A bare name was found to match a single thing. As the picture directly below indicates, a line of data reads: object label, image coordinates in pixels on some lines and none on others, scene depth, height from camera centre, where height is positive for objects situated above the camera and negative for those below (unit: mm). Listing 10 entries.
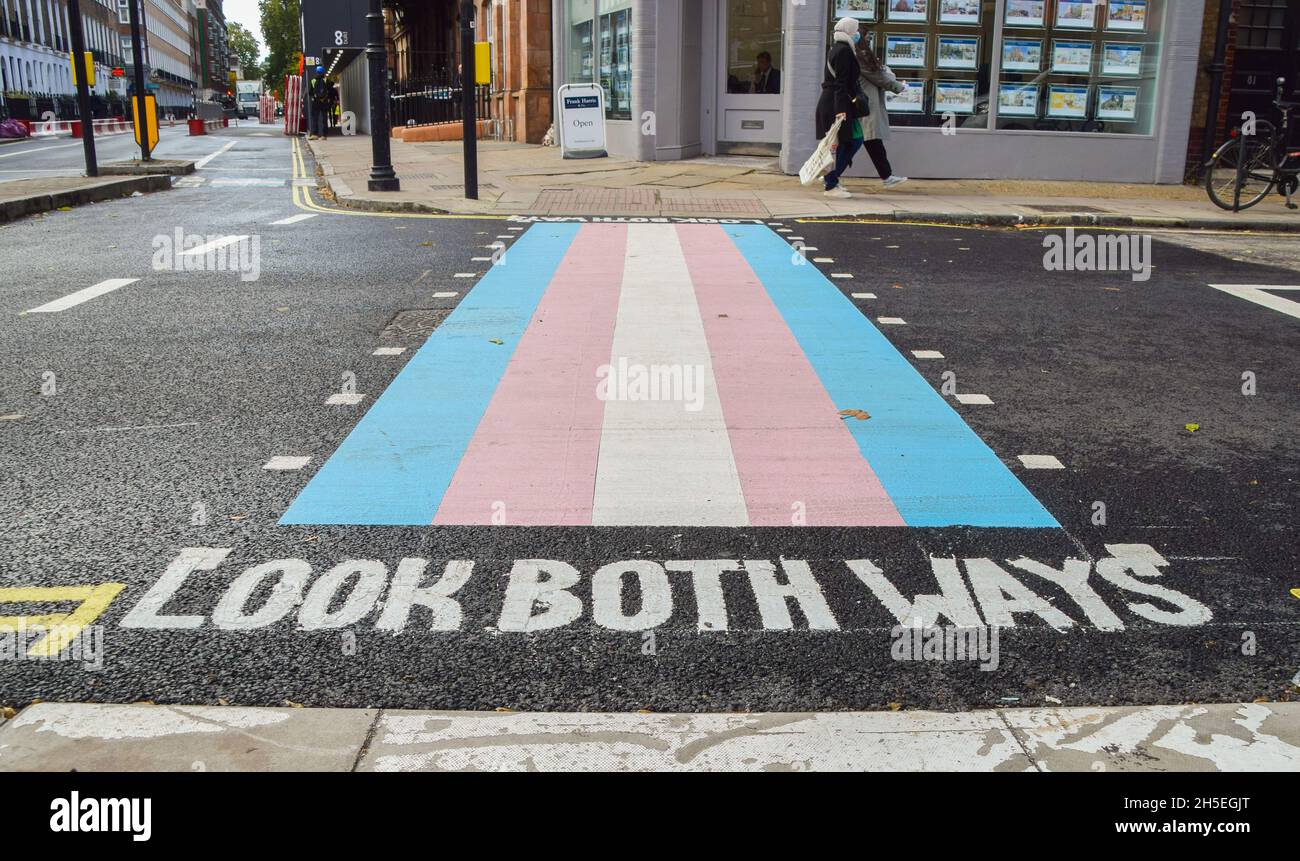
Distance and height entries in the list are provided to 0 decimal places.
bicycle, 13641 -203
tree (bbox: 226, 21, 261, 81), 195750 +15090
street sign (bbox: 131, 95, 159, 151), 19306 +379
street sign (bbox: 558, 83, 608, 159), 18281 +379
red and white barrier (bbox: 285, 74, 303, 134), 42531 +1361
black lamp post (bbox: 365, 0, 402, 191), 13164 +359
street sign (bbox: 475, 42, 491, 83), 13266 +920
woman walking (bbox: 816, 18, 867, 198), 13094 +618
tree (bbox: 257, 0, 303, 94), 100375 +9772
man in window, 17750 +1053
